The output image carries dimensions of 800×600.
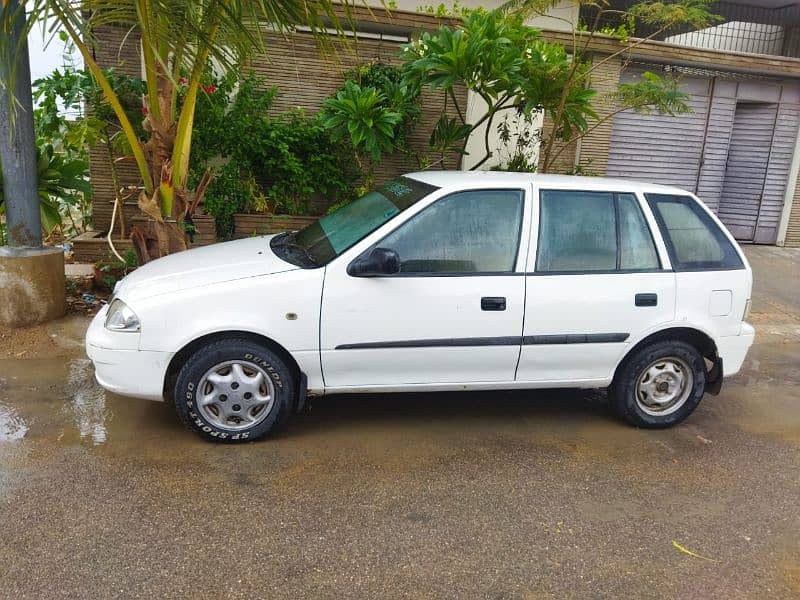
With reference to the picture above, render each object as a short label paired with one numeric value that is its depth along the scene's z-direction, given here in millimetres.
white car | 3889
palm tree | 4336
